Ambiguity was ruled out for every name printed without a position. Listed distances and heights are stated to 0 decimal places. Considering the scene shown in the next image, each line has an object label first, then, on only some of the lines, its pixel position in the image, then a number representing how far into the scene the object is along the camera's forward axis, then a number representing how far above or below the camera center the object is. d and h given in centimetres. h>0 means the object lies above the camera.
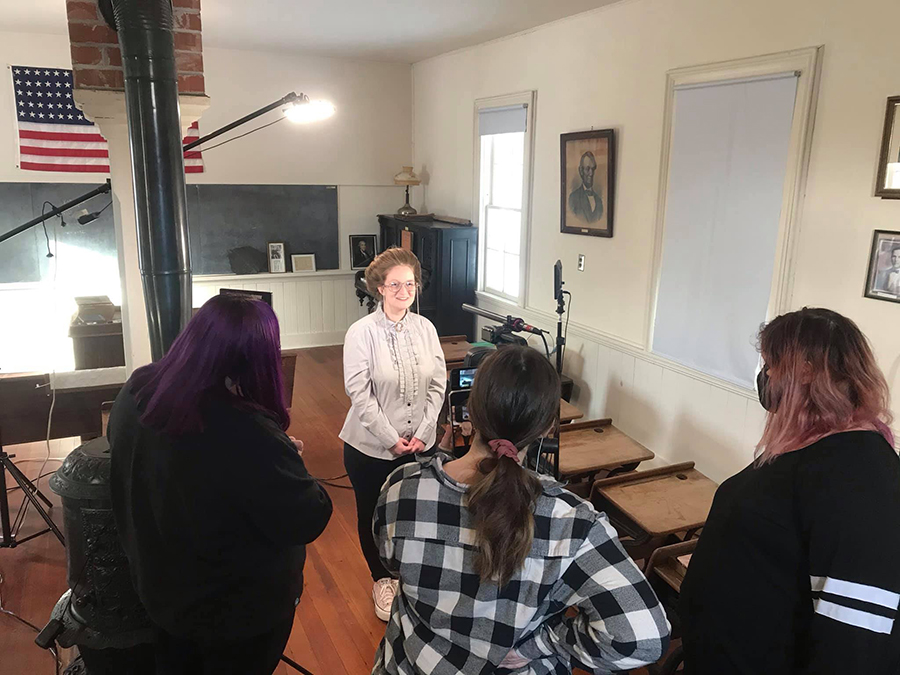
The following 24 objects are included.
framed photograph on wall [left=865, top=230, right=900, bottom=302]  234 -23
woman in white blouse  231 -68
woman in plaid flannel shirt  101 -58
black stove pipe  175 +12
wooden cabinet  535 -60
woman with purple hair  128 -58
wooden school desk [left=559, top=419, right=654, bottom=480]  316 -128
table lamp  616 +16
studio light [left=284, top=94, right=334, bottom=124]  385 +55
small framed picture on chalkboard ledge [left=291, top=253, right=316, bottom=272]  637 -66
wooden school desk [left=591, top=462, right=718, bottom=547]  265 -130
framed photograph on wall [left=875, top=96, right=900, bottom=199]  231 +18
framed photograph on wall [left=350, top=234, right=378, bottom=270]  658 -55
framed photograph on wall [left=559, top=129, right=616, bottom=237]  377 +11
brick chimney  225 +51
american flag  523 +52
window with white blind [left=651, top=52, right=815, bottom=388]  275 -4
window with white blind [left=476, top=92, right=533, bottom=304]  468 +7
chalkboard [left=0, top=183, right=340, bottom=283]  544 -30
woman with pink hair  110 -59
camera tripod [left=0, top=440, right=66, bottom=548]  277 -137
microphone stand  357 -83
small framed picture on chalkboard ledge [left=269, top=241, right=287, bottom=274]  625 -60
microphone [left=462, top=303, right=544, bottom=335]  357 -70
